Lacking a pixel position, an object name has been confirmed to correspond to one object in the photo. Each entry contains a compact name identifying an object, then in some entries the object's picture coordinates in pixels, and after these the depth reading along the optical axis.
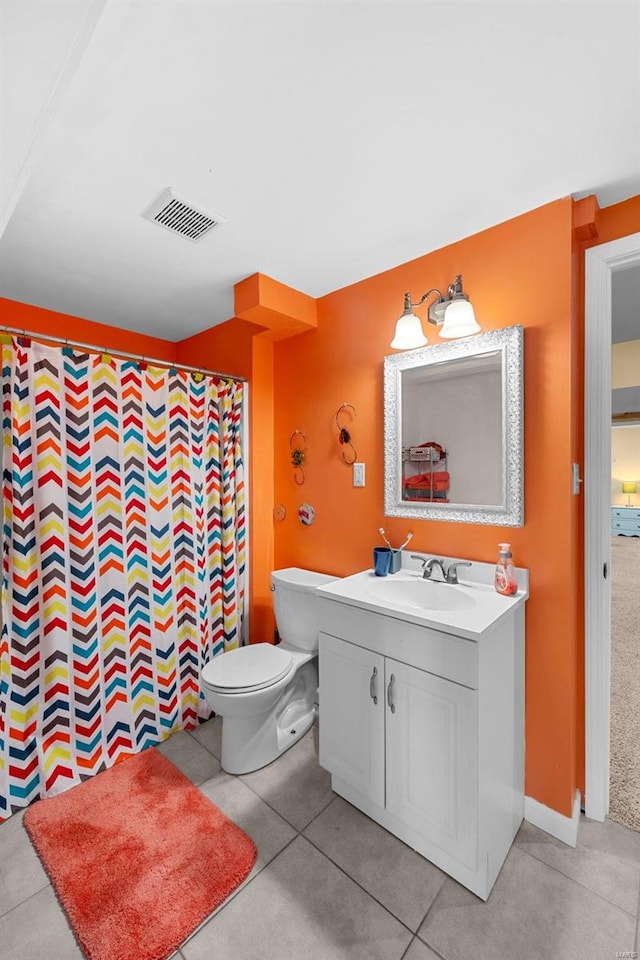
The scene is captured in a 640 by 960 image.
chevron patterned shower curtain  1.73
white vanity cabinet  1.29
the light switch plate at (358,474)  2.16
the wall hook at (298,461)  2.46
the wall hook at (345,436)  2.22
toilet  1.79
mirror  1.63
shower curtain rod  1.67
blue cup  1.89
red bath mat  1.21
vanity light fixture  1.58
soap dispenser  1.54
